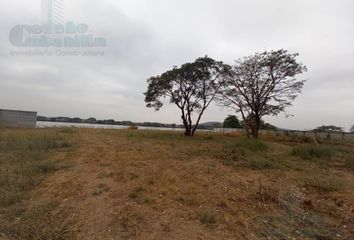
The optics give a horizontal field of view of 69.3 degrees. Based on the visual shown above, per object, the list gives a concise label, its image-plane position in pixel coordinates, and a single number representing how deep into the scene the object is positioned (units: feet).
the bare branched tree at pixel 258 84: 61.00
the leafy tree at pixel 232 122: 149.44
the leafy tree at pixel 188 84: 62.18
